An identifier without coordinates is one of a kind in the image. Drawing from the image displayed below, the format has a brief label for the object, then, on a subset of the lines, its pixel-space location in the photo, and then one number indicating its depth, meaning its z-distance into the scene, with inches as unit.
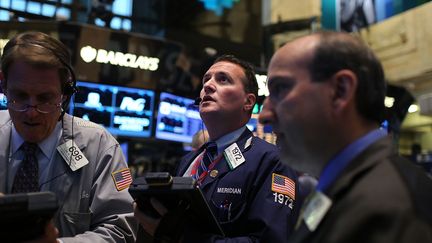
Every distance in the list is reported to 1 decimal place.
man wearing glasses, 79.7
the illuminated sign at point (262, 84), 197.7
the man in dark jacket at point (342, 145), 41.9
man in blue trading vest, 85.2
